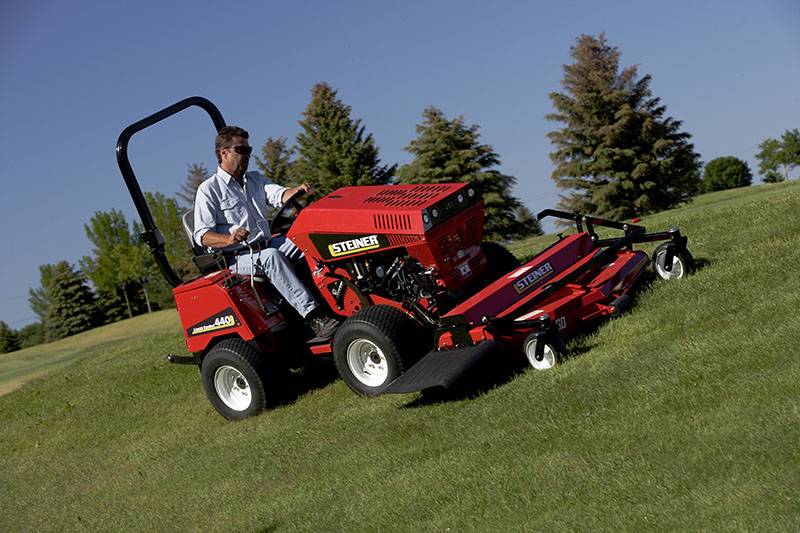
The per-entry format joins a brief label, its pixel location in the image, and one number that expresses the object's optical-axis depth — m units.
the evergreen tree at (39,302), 77.49
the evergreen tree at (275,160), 56.97
